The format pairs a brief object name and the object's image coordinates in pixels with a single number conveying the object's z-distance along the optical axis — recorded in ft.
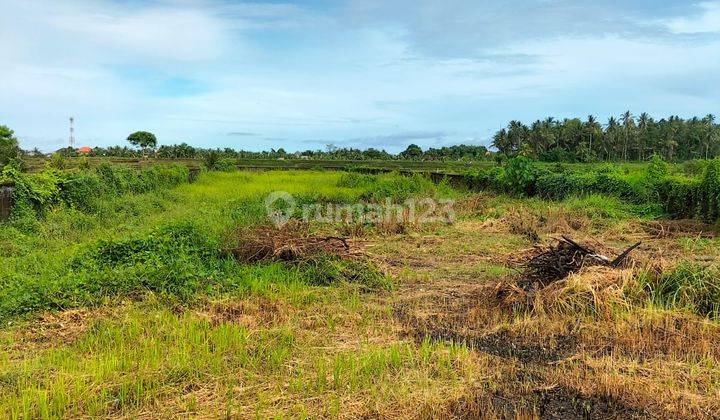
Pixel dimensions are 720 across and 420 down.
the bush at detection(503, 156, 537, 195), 50.42
